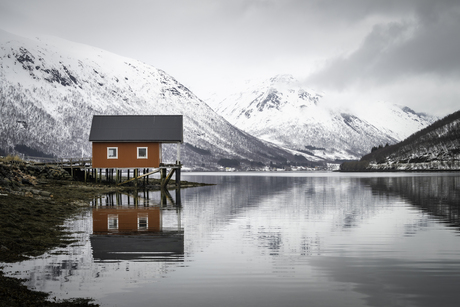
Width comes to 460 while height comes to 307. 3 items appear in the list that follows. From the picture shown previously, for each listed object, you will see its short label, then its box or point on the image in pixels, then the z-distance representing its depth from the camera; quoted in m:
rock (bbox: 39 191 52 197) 38.47
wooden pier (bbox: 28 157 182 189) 71.00
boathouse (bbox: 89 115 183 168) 69.25
